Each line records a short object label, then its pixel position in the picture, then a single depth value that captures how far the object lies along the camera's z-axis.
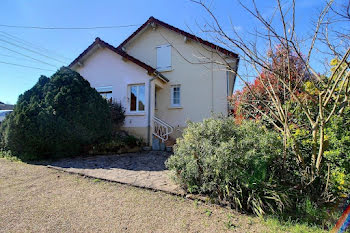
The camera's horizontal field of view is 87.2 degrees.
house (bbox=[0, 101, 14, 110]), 17.84
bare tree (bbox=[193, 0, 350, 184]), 3.11
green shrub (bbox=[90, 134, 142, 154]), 8.10
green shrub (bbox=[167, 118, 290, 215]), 3.30
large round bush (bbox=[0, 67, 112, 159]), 6.97
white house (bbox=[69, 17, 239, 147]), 10.14
